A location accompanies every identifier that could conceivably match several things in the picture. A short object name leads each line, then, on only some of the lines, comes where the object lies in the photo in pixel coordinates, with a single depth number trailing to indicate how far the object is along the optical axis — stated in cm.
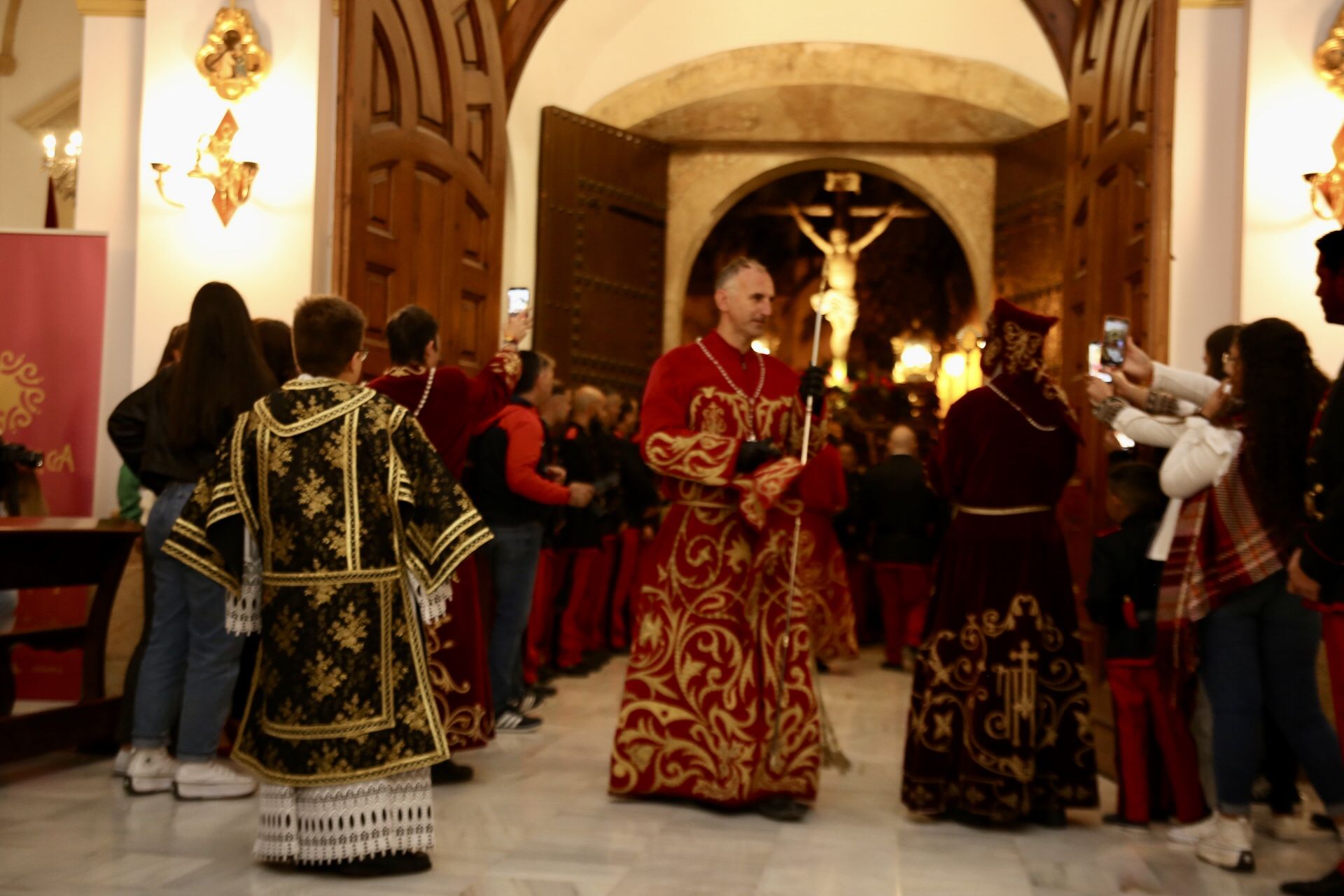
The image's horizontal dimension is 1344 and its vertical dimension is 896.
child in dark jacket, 421
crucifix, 1391
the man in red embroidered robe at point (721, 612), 436
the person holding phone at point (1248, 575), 376
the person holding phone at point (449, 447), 479
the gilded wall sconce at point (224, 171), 620
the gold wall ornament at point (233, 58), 625
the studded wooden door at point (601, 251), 1003
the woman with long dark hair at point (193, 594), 438
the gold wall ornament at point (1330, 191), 569
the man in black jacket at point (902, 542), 860
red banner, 618
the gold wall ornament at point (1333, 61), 574
